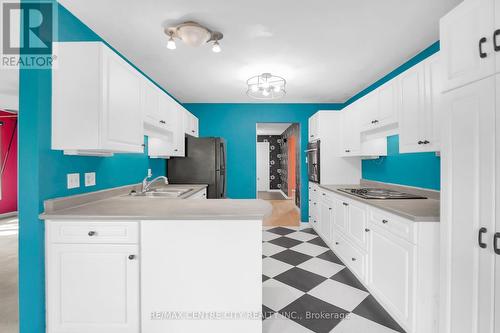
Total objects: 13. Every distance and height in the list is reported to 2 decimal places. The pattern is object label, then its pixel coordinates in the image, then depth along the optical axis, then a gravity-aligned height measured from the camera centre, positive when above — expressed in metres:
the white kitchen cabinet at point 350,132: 3.34 +0.51
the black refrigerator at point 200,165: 3.80 +0.01
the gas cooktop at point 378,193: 2.38 -0.32
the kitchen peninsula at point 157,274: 1.54 -0.71
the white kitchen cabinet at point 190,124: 3.73 +0.71
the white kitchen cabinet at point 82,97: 1.65 +0.49
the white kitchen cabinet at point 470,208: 1.12 -0.22
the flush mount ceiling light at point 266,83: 3.29 +1.25
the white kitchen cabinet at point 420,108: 1.94 +0.52
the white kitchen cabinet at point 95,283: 1.54 -0.77
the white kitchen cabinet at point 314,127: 4.05 +0.70
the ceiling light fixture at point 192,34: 2.04 +1.20
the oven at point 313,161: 4.01 +0.08
